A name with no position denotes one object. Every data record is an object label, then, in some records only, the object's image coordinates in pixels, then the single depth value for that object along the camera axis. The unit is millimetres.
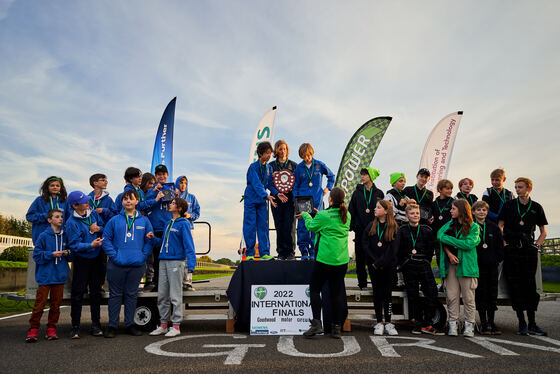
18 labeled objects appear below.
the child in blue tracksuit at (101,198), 6199
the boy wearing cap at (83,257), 5531
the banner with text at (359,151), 11180
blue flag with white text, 13641
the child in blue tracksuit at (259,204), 6699
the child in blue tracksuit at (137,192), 6327
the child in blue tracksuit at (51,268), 5355
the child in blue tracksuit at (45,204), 5801
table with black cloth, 5848
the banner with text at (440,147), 11930
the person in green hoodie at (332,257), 5363
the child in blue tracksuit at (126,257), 5555
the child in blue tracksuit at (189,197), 6786
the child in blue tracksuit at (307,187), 6867
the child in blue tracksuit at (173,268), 5617
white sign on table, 5672
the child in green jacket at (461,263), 5637
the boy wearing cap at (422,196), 6695
